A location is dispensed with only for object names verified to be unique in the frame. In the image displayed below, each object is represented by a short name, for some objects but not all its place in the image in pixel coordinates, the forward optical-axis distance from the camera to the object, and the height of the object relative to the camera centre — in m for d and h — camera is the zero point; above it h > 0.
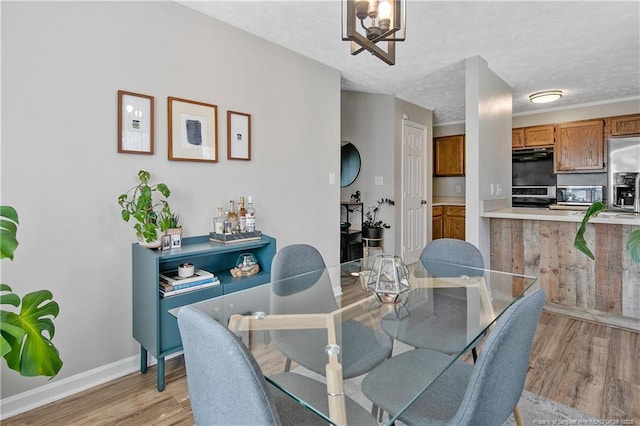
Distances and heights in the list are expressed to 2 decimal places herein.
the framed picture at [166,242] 2.15 -0.18
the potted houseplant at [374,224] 4.71 -0.16
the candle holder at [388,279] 1.71 -0.33
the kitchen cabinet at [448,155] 6.21 +1.06
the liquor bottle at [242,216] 2.57 -0.02
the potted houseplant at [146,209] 2.00 +0.02
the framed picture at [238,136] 2.68 +0.62
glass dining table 1.19 -0.47
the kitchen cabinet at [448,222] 5.88 -0.16
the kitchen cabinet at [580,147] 4.98 +0.98
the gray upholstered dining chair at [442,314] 1.43 -0.47
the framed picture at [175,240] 2.20 -0.18
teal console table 1.95 -0.48
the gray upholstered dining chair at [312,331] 1.29 -0.49
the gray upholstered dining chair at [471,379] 0.89 -0.57
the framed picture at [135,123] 2.12 +0.57
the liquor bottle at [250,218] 2.57 -0.04
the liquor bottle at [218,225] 2.50 -0.09
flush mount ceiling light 4.36 +1.49
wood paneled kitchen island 2.77 -0.42
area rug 1.68 -1.01
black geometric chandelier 1.34 +0.78
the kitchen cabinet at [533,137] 5.38 +1.22
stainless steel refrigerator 4.71 +0.60
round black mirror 5.08 +0.74
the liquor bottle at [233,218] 2.54 -0.04
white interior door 5.02 +0.34
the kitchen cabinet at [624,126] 4.76 +1.22
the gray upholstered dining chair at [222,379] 0.74 -0.38
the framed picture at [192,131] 2.36 +0.59
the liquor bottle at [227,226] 2.49 -0.10
